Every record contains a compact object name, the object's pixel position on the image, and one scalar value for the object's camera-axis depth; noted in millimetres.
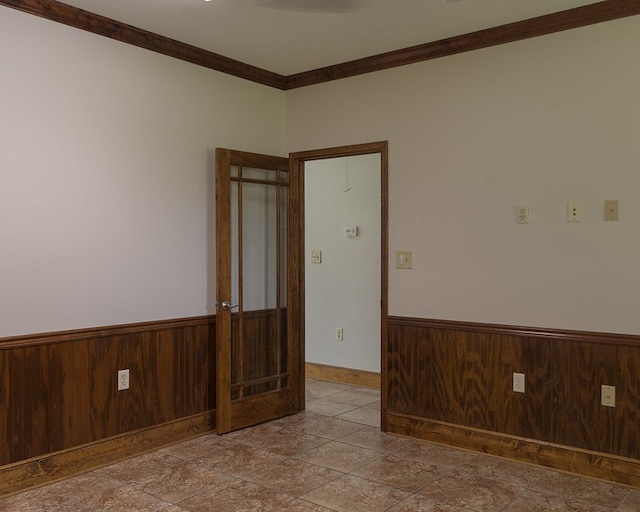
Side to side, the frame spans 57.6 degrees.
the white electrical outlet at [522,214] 3545
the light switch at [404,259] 4027
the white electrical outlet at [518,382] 3559
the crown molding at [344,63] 3217
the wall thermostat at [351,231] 5535
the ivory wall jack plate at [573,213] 3359
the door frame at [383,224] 4133
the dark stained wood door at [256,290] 4074
